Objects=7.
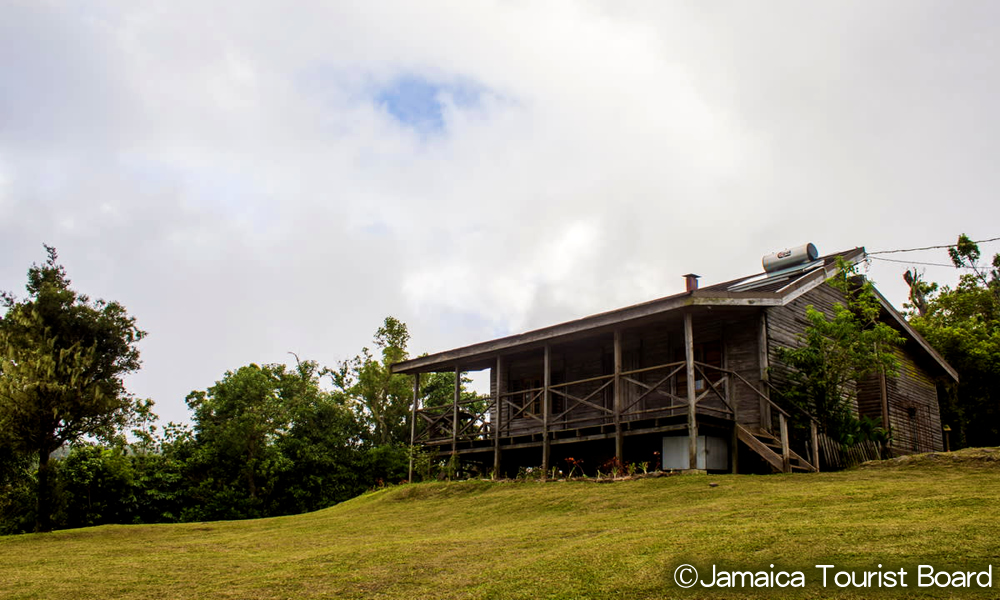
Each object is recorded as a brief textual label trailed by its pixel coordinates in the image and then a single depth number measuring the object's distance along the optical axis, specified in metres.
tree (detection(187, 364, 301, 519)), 29.72
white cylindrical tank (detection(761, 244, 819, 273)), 22.08
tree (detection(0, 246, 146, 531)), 17.67
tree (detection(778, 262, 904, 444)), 17.67
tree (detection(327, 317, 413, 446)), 38.00
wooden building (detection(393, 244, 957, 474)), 17.83
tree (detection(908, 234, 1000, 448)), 27.05
